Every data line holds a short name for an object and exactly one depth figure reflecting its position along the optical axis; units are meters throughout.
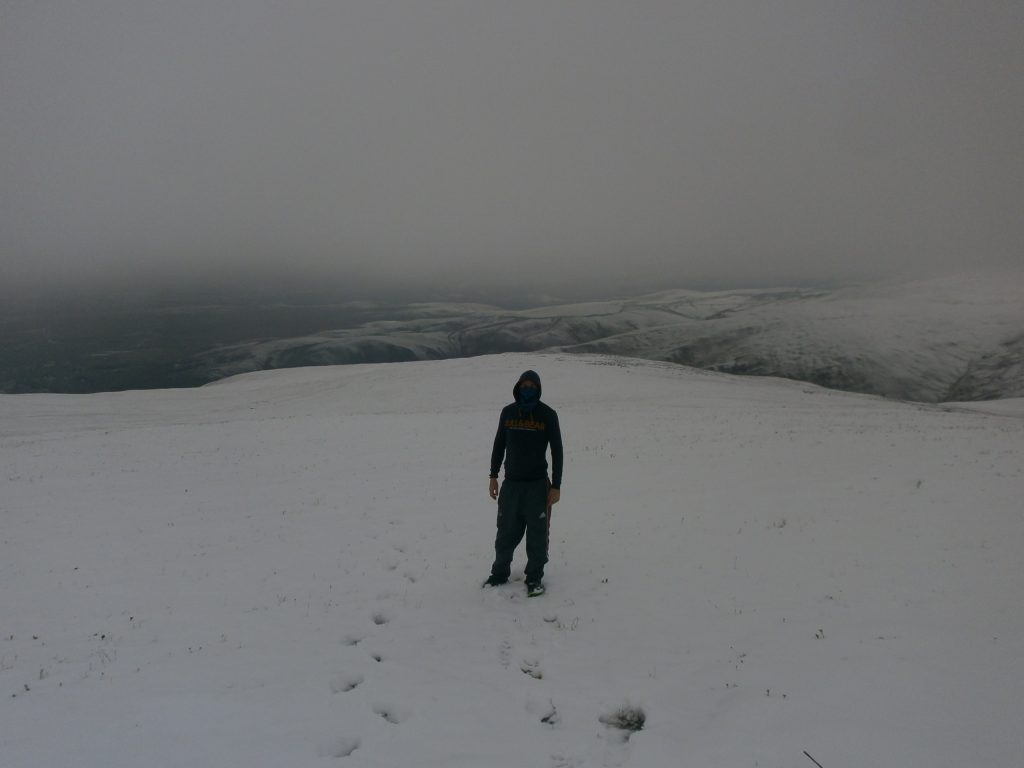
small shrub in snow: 5.90
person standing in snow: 8.58
